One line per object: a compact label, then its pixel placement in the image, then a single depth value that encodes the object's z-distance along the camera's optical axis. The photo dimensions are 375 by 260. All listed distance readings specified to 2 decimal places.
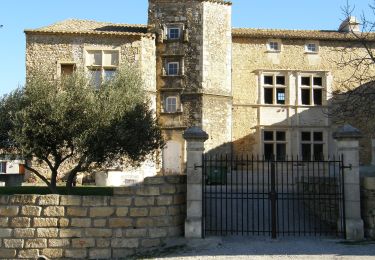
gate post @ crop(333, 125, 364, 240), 10.38
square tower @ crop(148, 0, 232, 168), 24.50
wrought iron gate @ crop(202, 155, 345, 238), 10.86
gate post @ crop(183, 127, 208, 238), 10.49
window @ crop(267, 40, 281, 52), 27.36
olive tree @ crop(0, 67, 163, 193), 13.82
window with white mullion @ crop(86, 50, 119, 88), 23.36
